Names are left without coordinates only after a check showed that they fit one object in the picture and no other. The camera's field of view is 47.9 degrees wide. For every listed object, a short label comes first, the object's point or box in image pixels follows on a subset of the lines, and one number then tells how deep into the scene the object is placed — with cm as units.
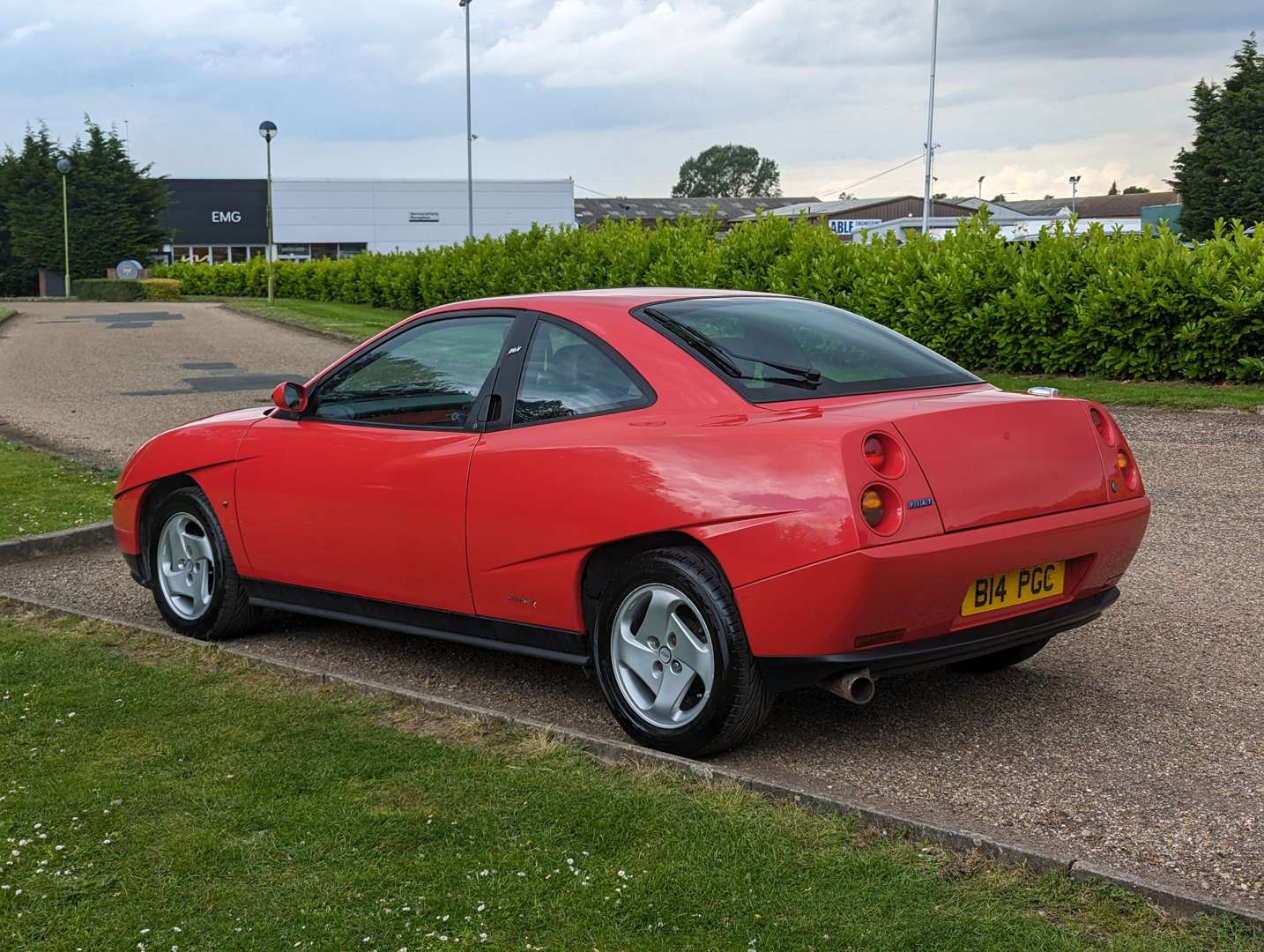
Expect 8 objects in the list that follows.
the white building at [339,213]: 8119
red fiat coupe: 425
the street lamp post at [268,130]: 3703
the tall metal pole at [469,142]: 5525
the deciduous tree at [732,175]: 15750
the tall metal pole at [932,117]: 4499
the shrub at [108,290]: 4944
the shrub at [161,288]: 4894
